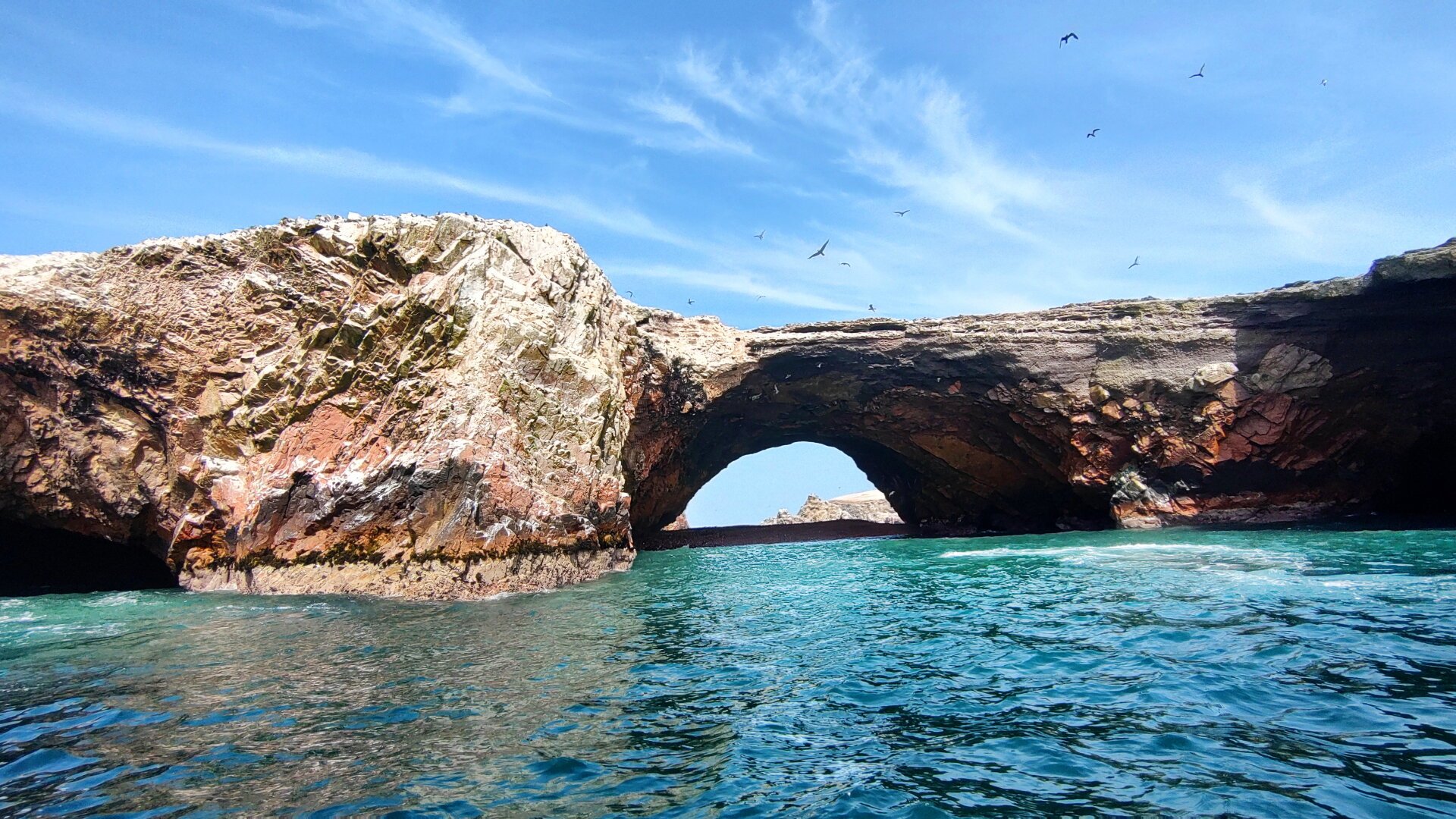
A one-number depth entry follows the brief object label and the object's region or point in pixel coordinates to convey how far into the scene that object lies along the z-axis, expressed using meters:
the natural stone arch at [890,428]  27.83
